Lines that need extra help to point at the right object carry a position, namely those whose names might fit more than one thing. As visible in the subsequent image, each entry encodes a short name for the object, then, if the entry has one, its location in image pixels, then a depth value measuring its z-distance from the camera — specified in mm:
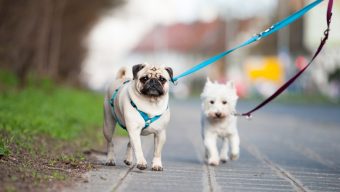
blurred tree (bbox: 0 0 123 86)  22859
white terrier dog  10828
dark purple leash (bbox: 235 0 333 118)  9461
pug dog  9164
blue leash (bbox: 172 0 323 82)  9539
